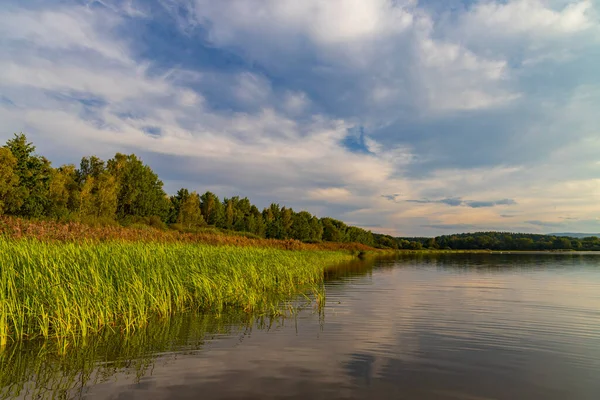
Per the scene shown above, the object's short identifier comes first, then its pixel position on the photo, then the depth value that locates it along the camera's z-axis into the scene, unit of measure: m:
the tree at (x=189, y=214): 76.06
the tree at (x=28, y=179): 47.62
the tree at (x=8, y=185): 40.69
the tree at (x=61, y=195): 52.88
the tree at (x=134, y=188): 68.81
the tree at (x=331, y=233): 127.56
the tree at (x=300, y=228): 112.88
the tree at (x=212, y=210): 90.56
